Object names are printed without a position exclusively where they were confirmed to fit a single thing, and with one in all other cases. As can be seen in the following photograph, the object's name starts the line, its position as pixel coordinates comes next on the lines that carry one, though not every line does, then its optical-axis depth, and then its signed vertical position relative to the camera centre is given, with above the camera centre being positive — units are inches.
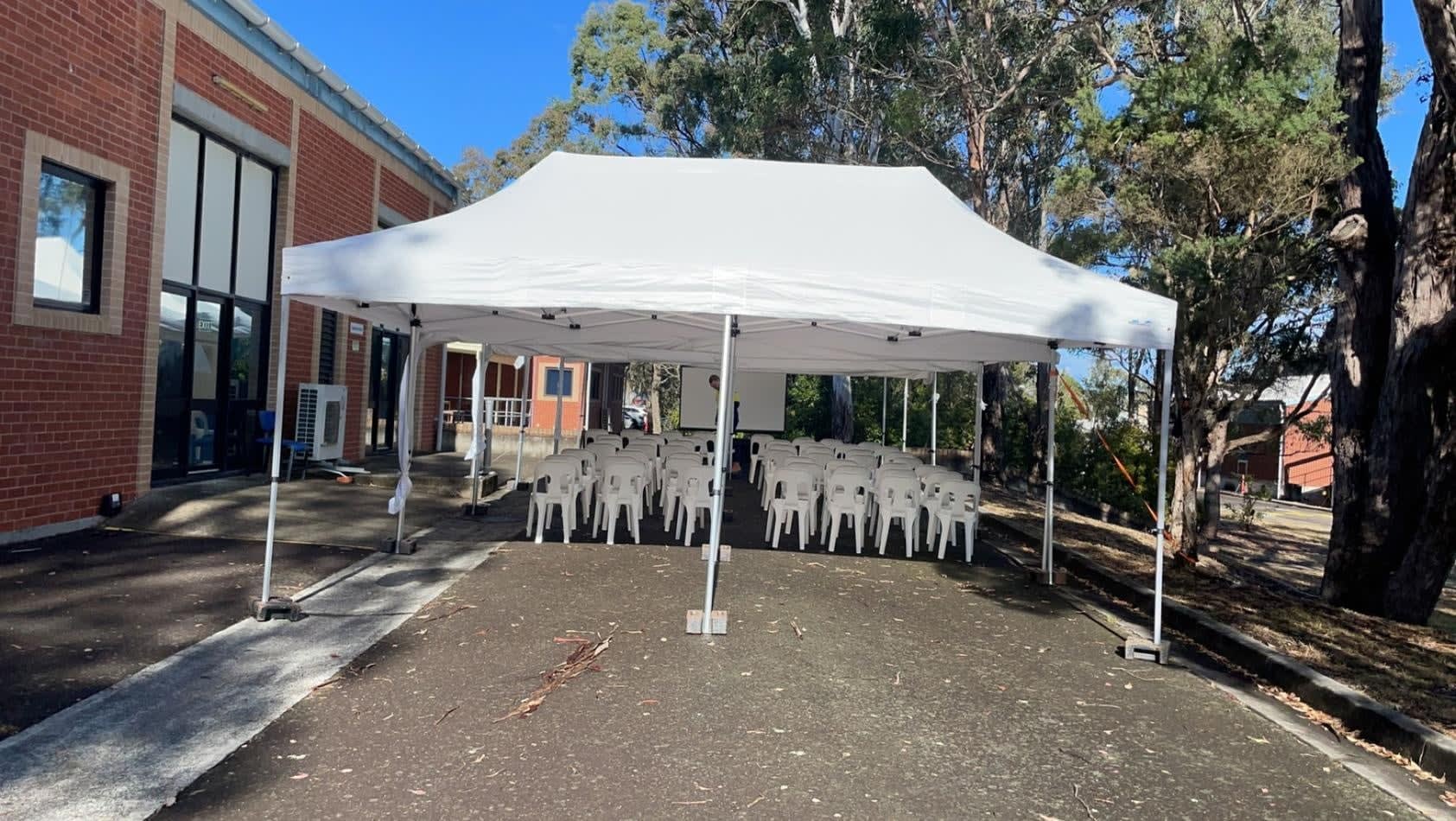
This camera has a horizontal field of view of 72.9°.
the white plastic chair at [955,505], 381.4 -31.2
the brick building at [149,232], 309.6 +56.9
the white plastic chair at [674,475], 392.5 -26.7
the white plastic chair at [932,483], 391.9 -24.1
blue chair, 460.1 -23.2
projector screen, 836.6 +10.7
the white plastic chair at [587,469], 393.7 -26.3
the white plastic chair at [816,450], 511.8 -17.2
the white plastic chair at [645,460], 390.3 -21.3
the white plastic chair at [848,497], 382.9 -30.5
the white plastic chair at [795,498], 382.3 -31.9
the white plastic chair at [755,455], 657.5 -27.1
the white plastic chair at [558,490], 362.3 -31.7
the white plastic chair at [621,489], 370.3 -30.9
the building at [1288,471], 1417.3 -45.8
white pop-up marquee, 248.5 +38.6
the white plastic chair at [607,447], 437.7 -19.5
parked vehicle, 1445.6 -15.5
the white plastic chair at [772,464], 452.8 -22.8
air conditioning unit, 493.0 -14.5
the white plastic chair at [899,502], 380.8 -30.8
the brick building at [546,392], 1042.1 +12.1
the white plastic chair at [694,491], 379.9 -30.9
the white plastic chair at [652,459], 461.7 -23.6
